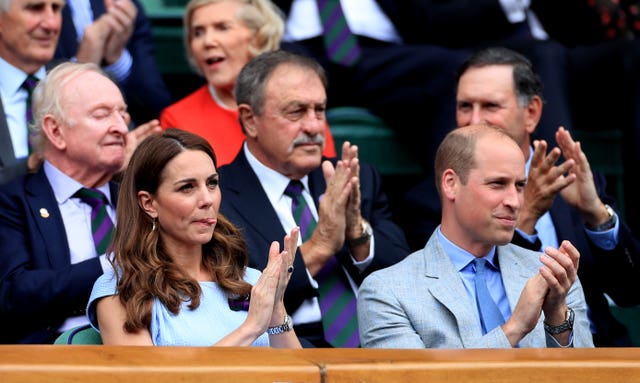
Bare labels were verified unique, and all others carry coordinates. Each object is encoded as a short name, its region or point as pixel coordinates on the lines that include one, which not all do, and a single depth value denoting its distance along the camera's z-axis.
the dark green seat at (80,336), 7.31
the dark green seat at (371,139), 11.77
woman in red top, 10.75
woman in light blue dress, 7.27
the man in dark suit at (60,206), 8.38
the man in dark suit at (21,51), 10.02
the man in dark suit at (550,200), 9.37
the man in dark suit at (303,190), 8.98
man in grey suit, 7.55
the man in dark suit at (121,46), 10.98
